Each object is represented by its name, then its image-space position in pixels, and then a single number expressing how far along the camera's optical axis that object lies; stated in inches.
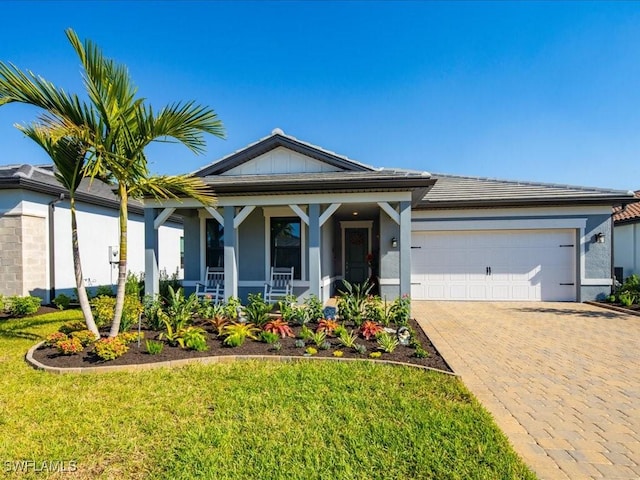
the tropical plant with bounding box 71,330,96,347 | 202.1
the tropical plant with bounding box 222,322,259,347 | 207.0
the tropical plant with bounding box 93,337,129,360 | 180.4
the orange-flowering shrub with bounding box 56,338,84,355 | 189.1
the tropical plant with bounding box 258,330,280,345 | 212.8
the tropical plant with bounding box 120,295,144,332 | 233.8
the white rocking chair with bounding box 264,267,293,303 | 358.6
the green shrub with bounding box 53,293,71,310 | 344.2
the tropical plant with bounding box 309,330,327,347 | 207.9
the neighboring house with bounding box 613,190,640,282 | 514.0
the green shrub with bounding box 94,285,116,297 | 350.9
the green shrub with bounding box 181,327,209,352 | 198.4
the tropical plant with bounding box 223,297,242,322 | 272.1
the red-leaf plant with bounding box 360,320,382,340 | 223.0
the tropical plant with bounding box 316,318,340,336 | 230.5
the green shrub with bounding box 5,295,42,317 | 306.1
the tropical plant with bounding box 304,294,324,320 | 267.0
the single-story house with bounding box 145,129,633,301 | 377.7
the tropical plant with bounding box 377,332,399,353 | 197.6
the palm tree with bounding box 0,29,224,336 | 177.0
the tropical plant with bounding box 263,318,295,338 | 229.0
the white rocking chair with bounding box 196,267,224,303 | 361.7
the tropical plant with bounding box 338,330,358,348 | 204.8
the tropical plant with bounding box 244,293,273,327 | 254.4
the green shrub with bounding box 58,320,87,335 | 222.1
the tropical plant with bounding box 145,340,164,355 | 189.6
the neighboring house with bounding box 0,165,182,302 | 340.8
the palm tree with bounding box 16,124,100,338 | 200.1
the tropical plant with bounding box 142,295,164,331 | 249.6
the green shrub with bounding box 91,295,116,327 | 256.2
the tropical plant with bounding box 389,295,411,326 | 256.5
